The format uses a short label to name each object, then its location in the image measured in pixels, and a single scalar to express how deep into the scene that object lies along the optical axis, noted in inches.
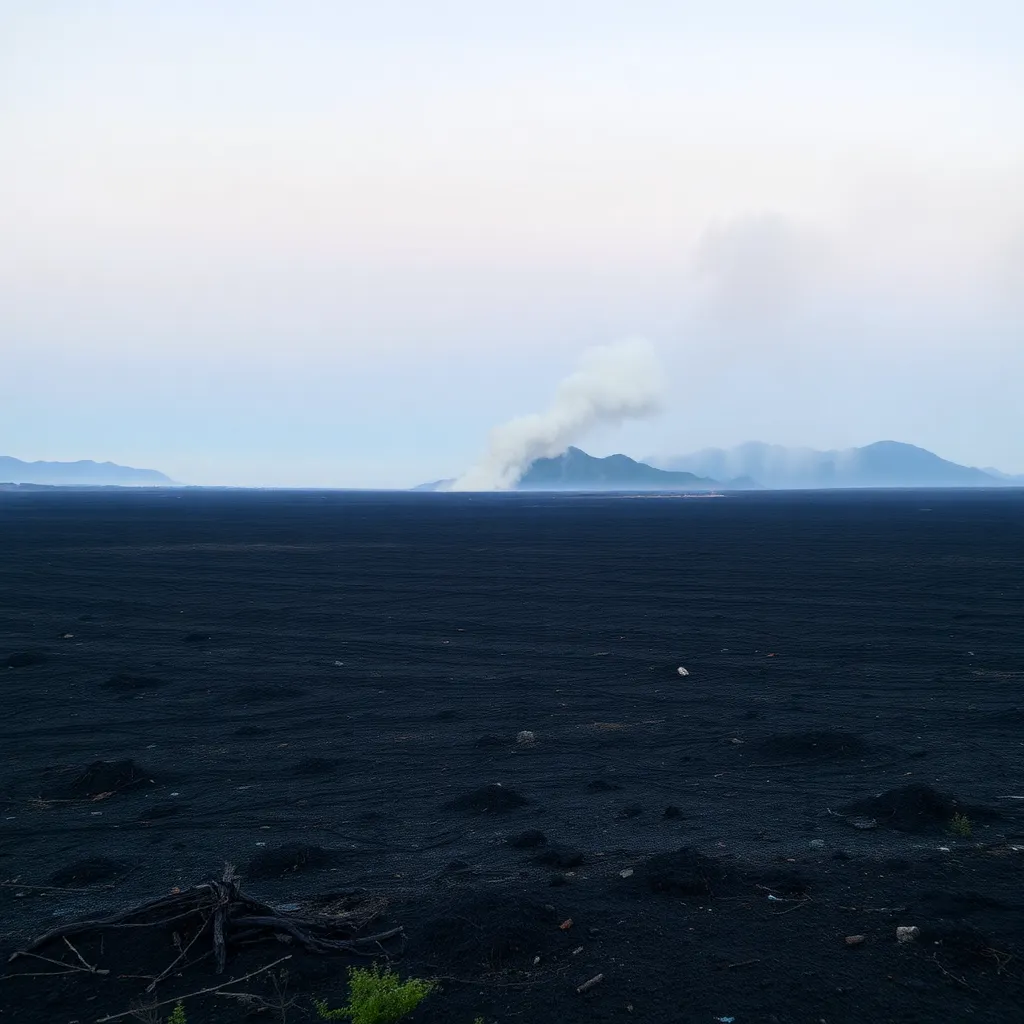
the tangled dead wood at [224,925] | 246.4
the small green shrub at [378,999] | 207.9
